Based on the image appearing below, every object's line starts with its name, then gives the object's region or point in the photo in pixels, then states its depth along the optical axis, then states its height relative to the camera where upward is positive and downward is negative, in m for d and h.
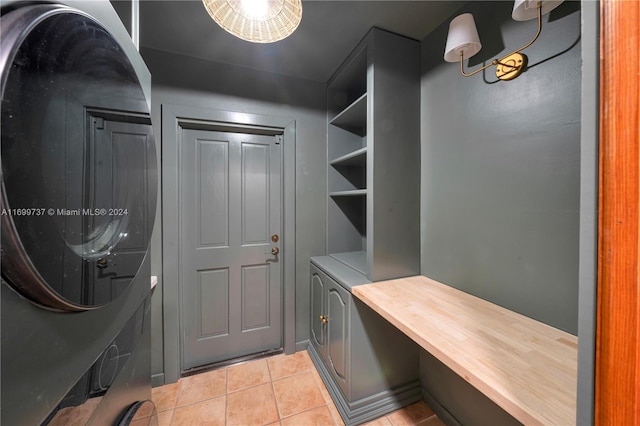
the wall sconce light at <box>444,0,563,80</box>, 0.92 +0.81
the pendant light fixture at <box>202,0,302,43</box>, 0.88 +0.79
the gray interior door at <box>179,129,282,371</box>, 1.81 -0.30
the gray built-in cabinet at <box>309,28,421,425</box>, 1.40 -0.27
